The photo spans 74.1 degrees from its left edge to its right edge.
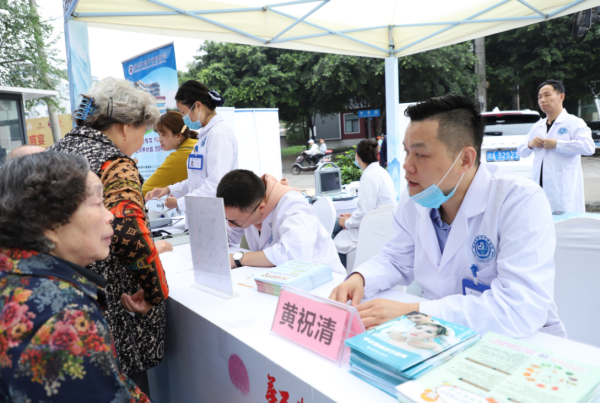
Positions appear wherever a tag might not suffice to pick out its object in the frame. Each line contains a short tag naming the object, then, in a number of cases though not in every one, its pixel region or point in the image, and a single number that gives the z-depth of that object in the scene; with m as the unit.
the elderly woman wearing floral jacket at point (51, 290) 0.77
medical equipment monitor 5.11
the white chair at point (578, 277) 1.61
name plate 1.09
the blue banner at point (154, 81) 4.53
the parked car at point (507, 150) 5.55
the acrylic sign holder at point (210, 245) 1.57
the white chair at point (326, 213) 3.13
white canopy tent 3.25
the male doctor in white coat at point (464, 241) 1.21
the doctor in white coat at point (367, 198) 3.69
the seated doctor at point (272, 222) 1.97
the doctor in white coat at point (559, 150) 3.99
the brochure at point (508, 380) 0.76
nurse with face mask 3.07
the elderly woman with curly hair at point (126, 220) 1.37
